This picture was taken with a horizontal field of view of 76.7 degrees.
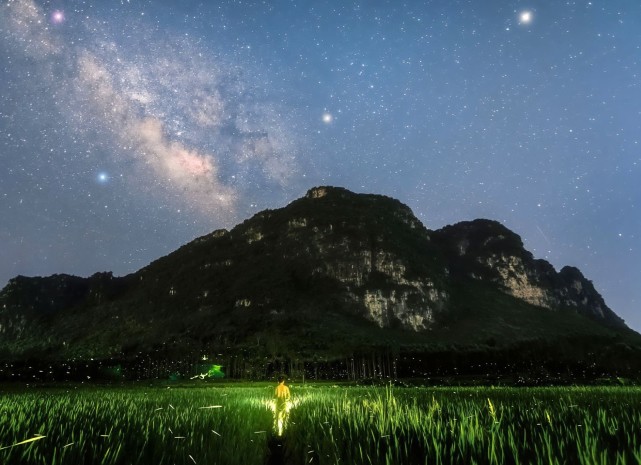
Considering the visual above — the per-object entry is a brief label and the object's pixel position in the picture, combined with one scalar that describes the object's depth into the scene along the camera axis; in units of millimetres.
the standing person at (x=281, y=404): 12850
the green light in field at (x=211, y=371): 83631
